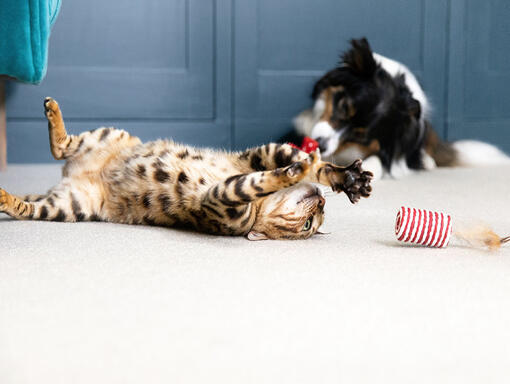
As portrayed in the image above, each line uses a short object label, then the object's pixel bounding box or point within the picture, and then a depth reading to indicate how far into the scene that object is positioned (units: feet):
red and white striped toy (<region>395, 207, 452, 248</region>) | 4.59
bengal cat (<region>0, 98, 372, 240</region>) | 4.59
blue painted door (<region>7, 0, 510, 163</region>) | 10.68
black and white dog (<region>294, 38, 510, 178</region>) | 9.36
